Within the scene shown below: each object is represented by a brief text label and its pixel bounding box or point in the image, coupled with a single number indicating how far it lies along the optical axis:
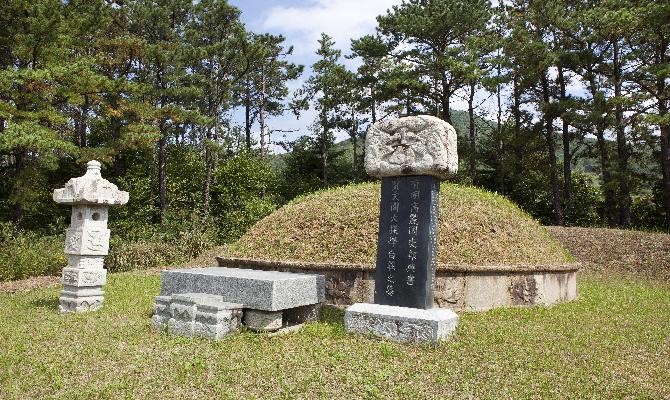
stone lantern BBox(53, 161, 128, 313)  7.91
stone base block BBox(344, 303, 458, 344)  5.95
